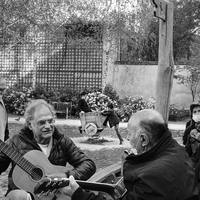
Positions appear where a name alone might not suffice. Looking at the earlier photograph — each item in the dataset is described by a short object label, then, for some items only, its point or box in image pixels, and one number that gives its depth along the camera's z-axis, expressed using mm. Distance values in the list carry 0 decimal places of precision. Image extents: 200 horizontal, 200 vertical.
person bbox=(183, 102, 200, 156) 3738
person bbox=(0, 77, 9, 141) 4559
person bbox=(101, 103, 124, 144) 9586
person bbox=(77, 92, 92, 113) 10930
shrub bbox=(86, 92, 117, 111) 15219
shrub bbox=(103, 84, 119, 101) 17281
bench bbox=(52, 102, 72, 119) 16242
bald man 1653
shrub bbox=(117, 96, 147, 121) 15580
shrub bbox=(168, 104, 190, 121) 16172
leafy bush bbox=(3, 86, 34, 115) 16828
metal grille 19406
